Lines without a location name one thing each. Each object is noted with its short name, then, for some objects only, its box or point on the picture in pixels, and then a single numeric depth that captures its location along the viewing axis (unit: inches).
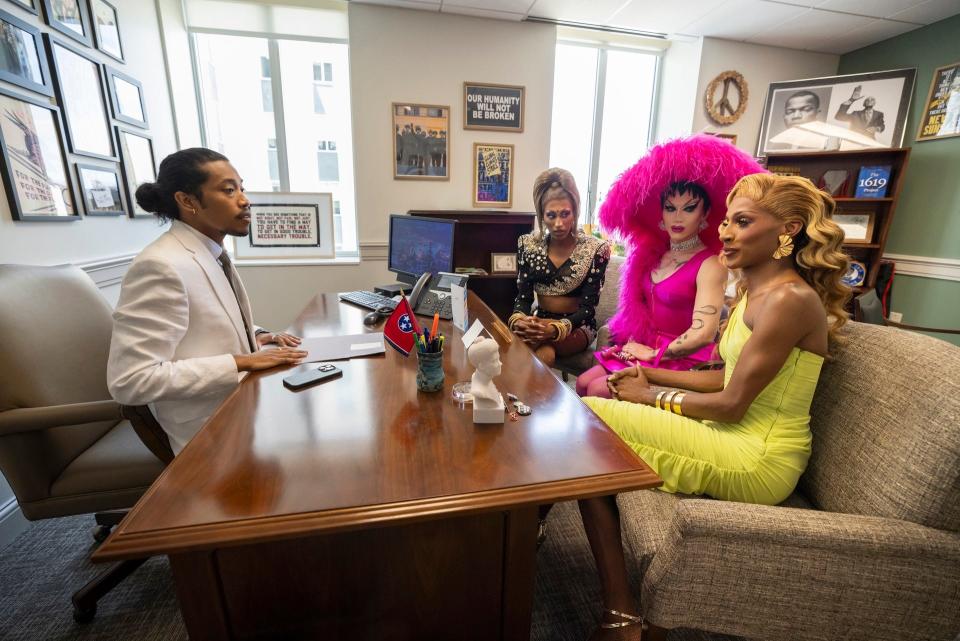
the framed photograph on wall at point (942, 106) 115.7
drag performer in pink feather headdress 58.7
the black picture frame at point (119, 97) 85.0
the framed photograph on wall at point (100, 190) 75.0
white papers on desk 51.1
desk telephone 71.3
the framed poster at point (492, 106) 125.1
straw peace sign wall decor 137.3
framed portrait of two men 124.3
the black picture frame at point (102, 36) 79.6
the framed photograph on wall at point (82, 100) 69.2
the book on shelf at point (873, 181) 122.0
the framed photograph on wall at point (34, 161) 58.6
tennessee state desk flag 45.5
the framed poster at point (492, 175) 130.3
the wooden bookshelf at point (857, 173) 121.0
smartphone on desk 41.8
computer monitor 82.0
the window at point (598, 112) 145.9
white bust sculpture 33.7
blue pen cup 40.5
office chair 41.6
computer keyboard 76.4
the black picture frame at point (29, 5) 61.2
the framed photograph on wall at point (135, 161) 88.8
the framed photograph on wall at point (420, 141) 123.3
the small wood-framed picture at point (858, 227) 127.0
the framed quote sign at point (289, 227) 126.0
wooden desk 24.8
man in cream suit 39.8
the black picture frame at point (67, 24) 67.4
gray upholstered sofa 32.0
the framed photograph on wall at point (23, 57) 58.2
